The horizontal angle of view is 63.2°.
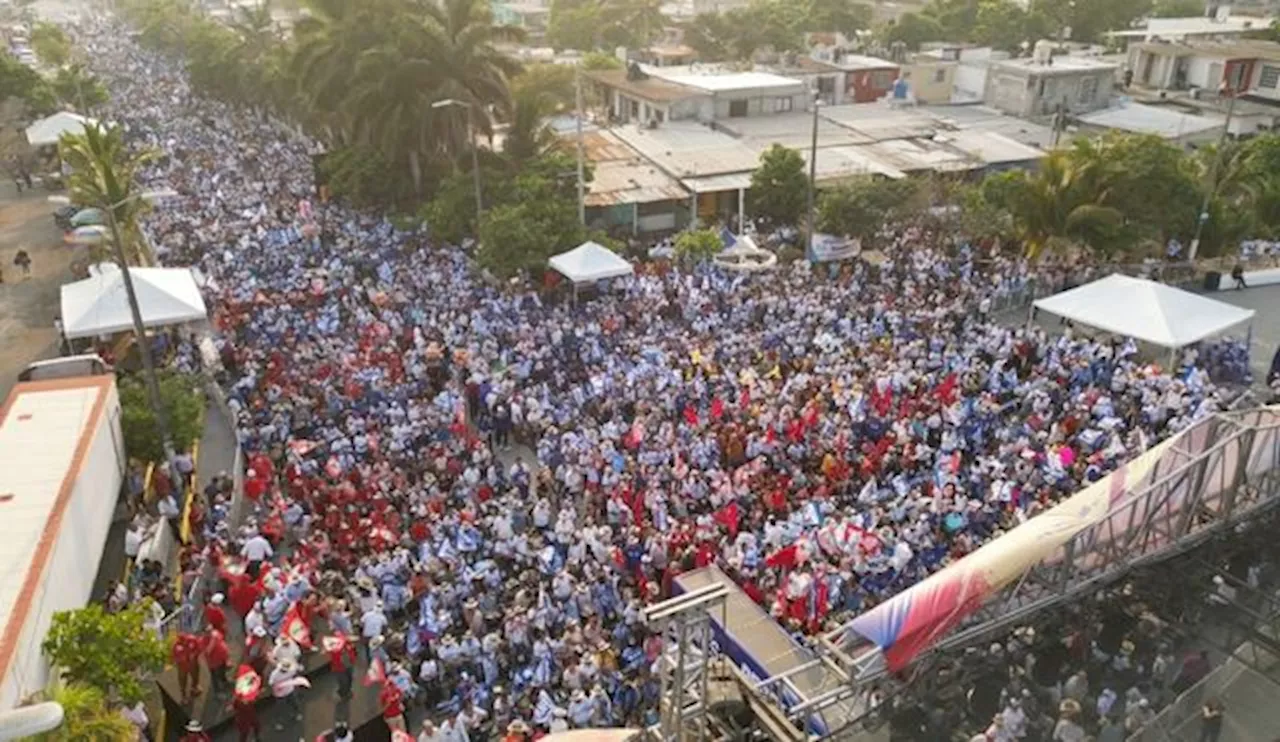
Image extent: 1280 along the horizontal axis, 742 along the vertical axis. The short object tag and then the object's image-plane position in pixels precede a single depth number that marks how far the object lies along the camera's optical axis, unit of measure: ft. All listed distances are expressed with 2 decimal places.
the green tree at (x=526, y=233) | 88.33
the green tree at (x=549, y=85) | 117.29
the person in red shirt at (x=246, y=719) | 40.68
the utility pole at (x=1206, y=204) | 92.53
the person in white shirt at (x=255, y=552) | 48.26
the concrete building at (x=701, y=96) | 139.33
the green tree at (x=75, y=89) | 164.96
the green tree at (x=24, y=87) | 153.58
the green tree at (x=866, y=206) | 98.73
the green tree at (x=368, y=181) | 113.60
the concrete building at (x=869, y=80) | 165.78
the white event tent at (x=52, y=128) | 136.36
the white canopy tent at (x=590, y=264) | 84.23
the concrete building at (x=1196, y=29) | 196.95
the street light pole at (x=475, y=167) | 95.86
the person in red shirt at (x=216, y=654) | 42.93
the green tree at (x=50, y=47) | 227.81
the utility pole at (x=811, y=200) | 92.89
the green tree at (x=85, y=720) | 31.37
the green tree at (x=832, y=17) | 240.53
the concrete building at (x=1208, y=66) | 161.17
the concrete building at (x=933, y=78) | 160.25
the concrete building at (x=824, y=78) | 161.17
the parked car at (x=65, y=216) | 112.17
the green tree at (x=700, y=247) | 93.61
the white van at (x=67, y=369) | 61.72
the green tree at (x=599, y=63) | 171.83
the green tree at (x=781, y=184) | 107.96
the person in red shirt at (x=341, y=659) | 43.16
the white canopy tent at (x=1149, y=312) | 67.77
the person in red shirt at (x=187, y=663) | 42.04
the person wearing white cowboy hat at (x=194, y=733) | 39.04
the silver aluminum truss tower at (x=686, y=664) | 24.30
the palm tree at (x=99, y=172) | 74.23
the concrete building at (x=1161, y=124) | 138.82
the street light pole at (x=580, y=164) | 94.99
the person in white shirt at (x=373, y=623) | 43.75
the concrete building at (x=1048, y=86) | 150.20
